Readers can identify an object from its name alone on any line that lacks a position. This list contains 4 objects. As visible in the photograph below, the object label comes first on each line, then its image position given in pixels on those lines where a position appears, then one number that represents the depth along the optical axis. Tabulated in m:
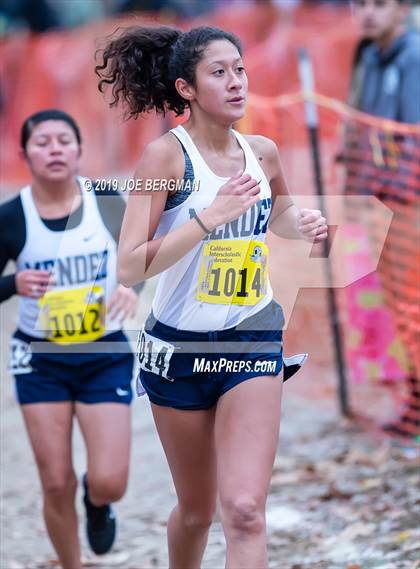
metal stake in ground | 13.99
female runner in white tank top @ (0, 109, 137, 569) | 9.55
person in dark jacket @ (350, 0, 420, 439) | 13.55
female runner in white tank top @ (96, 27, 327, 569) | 7.39
